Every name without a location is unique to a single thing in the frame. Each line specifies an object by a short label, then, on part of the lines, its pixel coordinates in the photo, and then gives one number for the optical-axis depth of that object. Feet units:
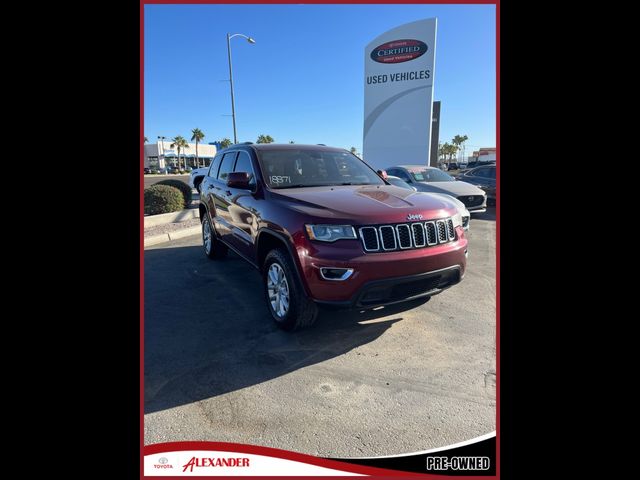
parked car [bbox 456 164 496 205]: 38.91
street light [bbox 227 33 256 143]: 50.74
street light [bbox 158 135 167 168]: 231.59
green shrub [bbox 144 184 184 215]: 31.63
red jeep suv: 9.44
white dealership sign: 66.54
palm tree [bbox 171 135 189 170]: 256.11
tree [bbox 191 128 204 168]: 254.70
